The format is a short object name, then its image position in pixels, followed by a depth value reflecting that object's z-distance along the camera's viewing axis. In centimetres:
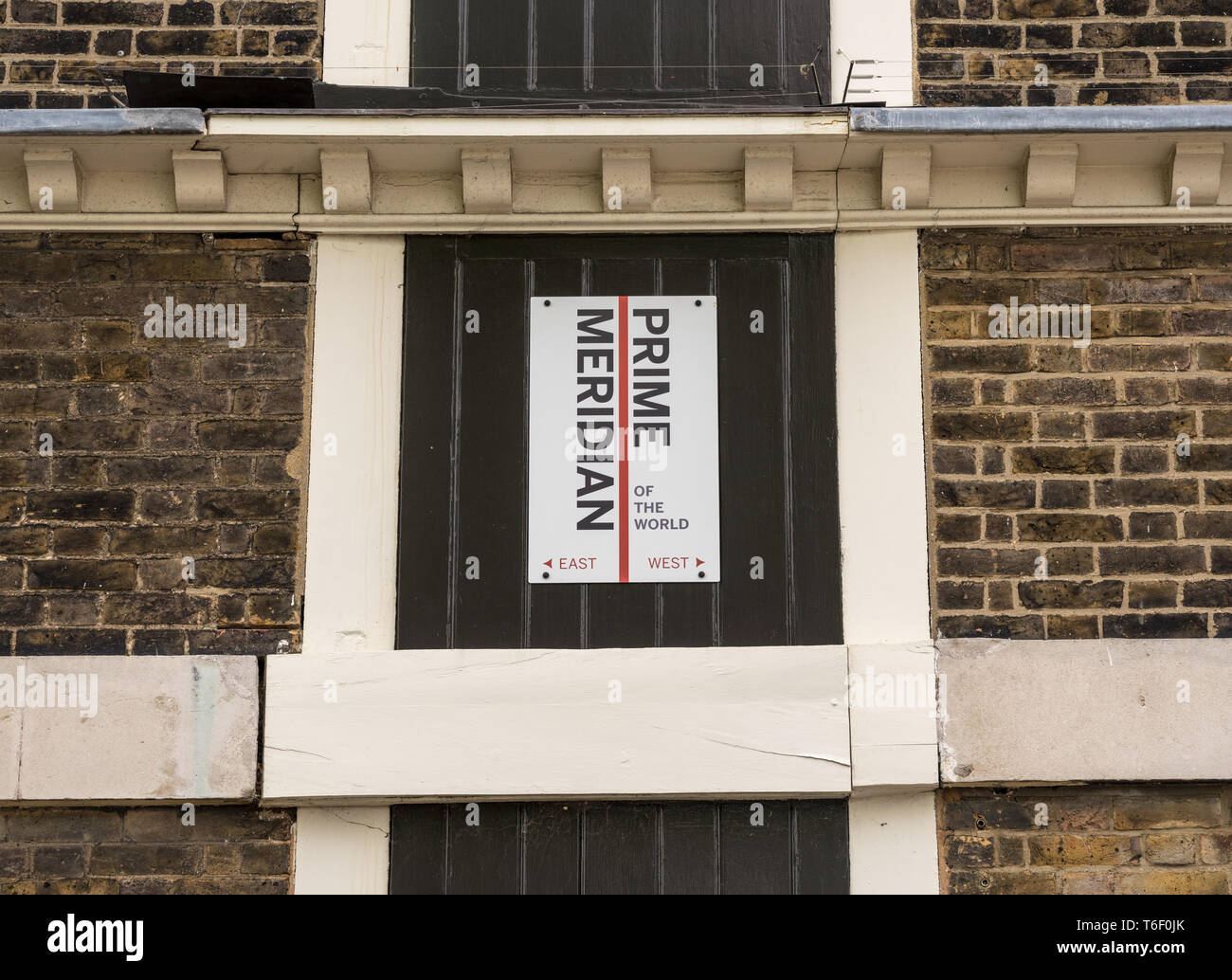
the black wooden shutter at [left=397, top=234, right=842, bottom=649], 486
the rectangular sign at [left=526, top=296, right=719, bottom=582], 491
